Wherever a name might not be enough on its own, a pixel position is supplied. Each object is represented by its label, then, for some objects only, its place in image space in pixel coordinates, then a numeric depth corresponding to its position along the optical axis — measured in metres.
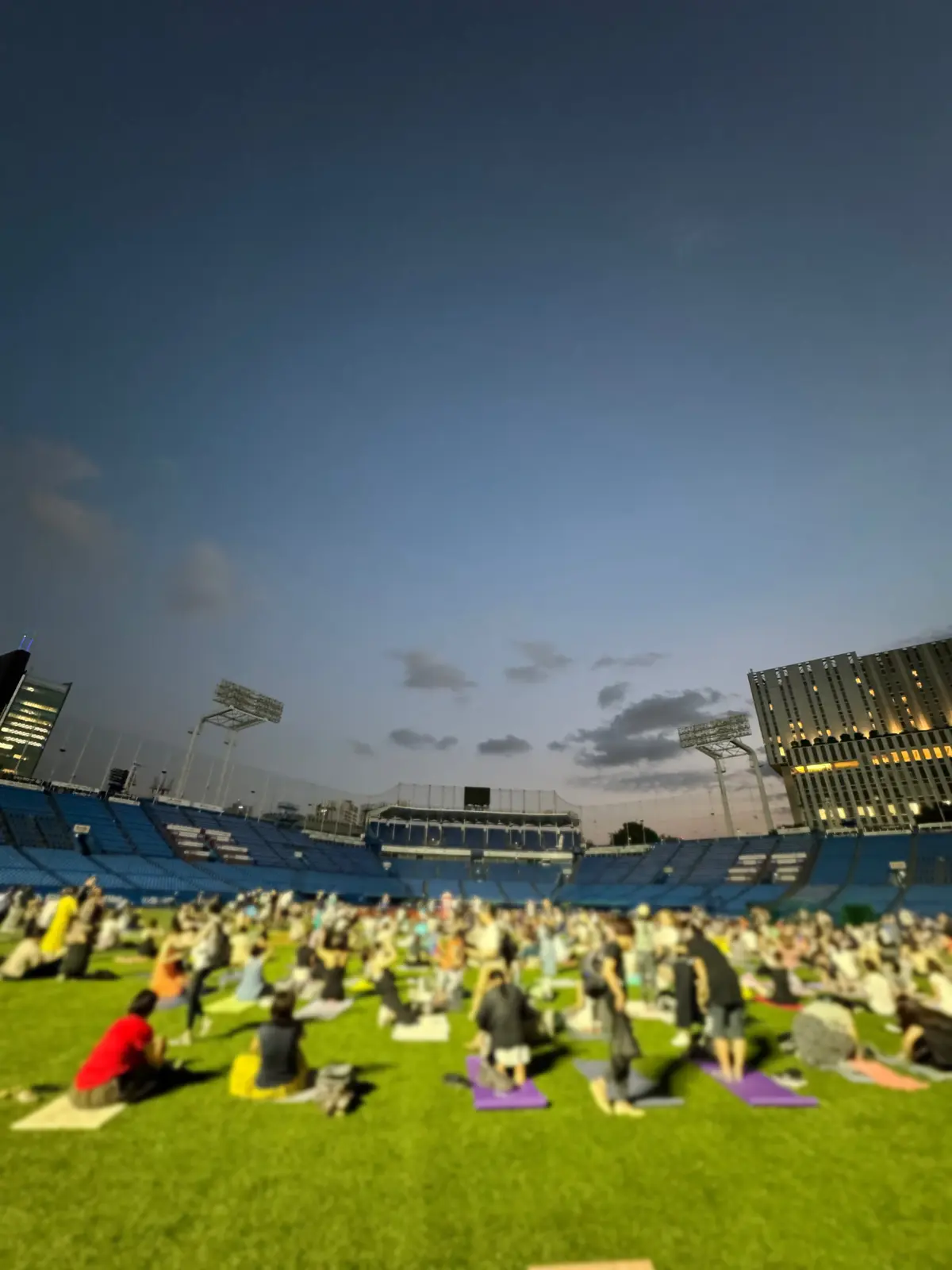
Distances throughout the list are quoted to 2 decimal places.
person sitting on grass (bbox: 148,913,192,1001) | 11.55
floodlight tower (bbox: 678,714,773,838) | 72.38
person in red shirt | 6.25
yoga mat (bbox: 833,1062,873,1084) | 7.84
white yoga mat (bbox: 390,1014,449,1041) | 9.78
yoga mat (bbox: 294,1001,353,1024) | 10.81
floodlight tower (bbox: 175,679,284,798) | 67.88
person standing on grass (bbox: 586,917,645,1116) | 6.84
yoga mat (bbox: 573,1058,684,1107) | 7.01
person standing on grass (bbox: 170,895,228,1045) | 8.91
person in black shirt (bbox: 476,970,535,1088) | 7.45
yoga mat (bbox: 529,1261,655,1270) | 4.14
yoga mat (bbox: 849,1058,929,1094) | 7.62
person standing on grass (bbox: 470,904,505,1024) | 12.43
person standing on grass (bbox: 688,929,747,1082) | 7.73
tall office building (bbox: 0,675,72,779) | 162.25
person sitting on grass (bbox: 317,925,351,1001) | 11.72
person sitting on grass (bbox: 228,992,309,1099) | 6.73
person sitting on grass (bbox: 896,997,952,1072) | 8.14
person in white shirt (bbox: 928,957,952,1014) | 9.78
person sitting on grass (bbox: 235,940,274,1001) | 11.74
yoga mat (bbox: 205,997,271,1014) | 11.05
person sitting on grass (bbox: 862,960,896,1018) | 11.62
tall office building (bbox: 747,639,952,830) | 108.56
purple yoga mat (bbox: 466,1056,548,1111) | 6.83
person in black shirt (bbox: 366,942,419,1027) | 10.35
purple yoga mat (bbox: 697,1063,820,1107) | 7.03
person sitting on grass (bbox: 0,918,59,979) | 12.28
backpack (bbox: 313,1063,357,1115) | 6.45
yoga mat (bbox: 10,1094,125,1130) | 5.79
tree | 121.14
